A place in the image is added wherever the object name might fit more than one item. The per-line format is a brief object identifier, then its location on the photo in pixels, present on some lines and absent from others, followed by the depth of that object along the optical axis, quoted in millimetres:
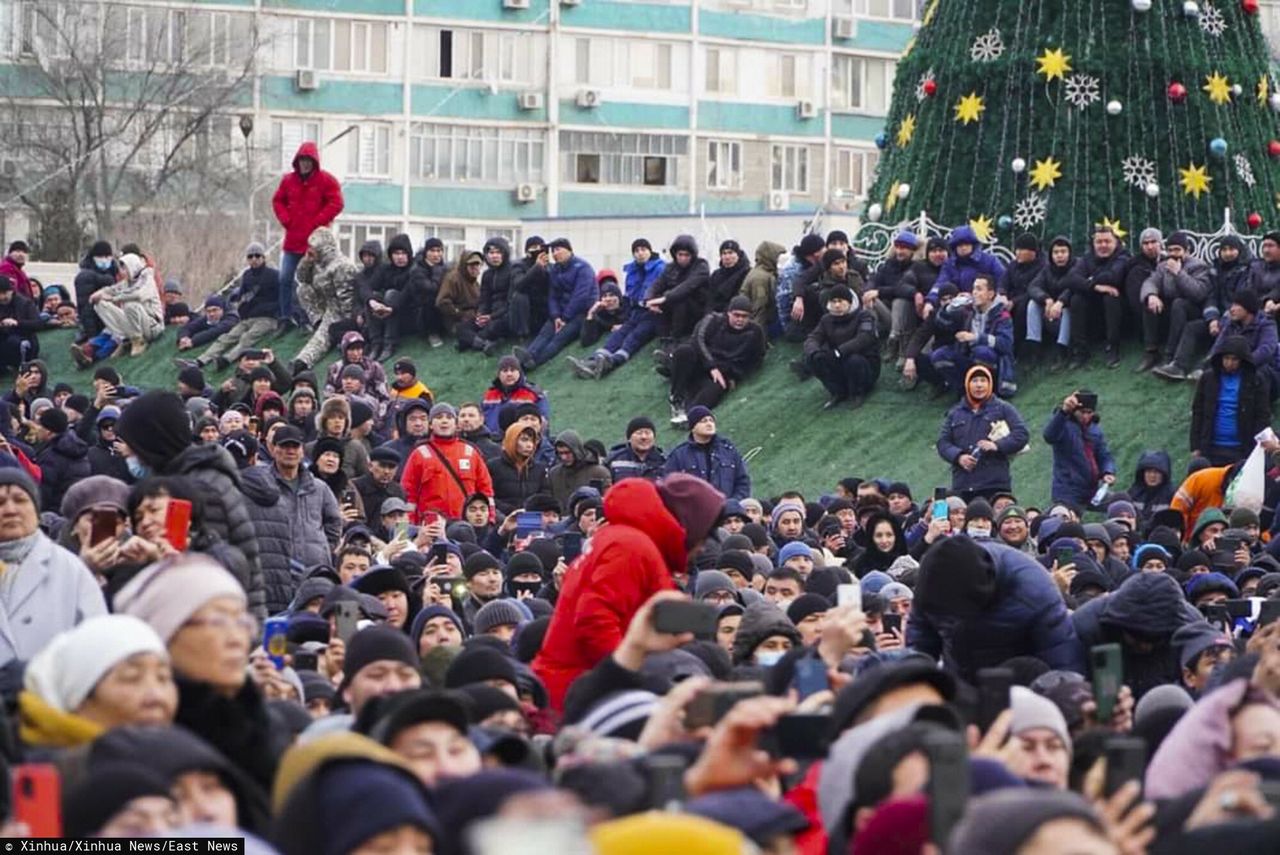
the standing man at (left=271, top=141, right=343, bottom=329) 32438
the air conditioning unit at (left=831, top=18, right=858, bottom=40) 73000
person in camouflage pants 32500
